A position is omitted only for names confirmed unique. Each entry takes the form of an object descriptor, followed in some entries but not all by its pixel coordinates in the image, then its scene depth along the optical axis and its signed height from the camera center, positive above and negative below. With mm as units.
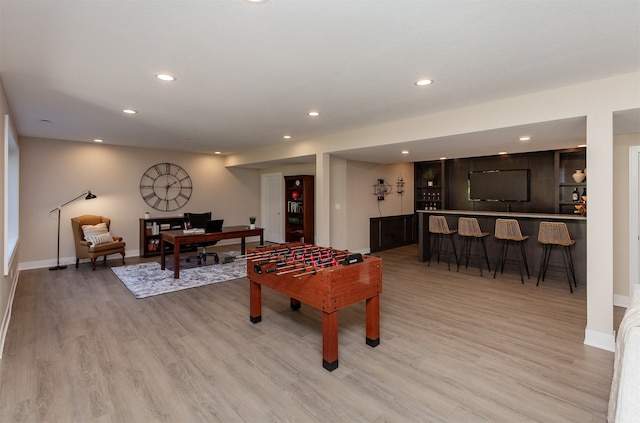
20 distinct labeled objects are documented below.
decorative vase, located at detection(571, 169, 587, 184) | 5699 +625
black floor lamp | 5810 +155
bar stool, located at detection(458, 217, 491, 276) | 5445 -398
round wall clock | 7133 +597
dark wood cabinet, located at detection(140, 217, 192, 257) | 6773 -444
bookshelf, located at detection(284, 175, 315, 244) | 7520 +85
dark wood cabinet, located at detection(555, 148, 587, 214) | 5910 +609
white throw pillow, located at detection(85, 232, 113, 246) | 5723 -483
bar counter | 4664 -430
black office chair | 6160 -216
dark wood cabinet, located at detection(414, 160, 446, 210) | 8070 +678
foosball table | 2510 -613
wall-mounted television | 6641 +572
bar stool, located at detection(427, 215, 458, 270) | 5828 -437
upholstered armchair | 5711 -518
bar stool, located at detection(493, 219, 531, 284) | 4945 -402
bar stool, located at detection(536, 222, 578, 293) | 4473 -446
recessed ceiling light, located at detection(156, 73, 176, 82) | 2809 +1220
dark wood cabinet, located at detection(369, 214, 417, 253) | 7406 -504
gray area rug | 4552 -1059
